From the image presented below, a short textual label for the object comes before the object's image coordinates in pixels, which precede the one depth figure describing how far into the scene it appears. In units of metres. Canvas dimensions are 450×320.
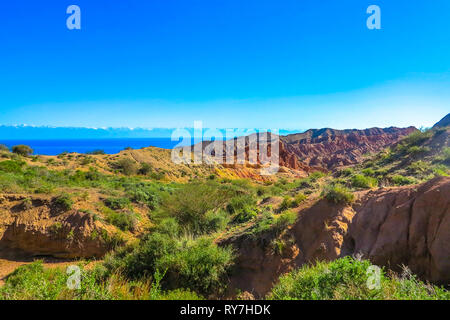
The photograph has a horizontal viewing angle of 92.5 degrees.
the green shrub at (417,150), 12.47
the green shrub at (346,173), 14.51
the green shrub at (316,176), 16.68
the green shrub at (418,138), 14.23
